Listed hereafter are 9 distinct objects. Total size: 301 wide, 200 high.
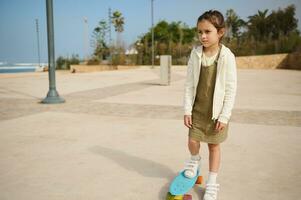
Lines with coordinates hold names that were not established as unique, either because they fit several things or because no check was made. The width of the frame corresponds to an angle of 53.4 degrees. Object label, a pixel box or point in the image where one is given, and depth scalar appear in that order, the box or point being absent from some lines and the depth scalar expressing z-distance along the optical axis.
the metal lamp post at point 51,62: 7.93
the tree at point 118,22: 46.41
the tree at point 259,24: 52.12
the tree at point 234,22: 62.55
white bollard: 12.80
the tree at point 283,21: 49.56
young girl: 2.49
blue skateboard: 2.55
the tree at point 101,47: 40.53
